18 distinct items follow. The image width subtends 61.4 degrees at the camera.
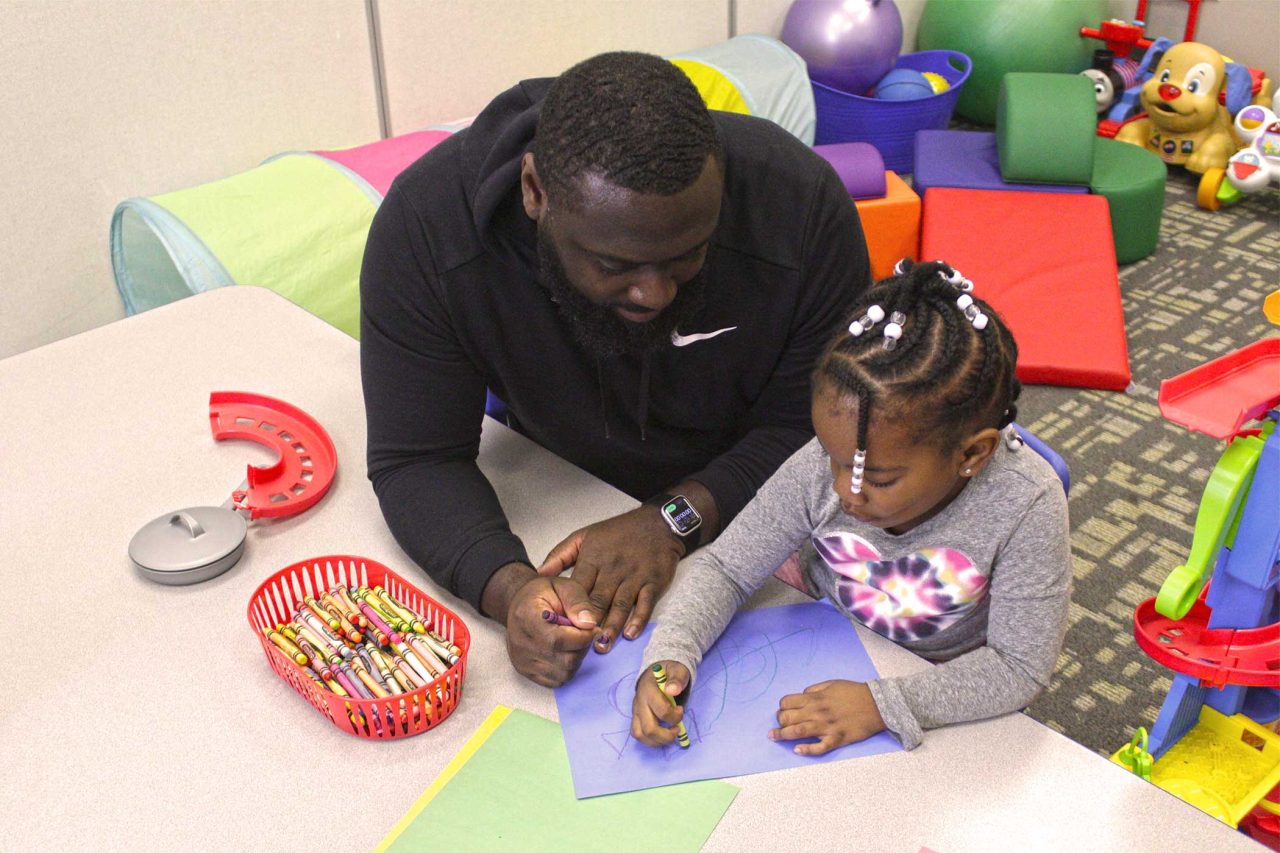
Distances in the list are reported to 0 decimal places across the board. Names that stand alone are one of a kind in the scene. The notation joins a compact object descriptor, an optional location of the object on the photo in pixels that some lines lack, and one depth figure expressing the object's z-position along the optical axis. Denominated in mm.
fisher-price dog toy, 3402
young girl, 903
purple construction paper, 901
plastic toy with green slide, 995
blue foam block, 3047
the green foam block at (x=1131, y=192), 3018
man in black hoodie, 970
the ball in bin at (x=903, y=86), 3332
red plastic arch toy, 1184
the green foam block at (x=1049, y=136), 2971
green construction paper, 843
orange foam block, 2820
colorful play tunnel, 1809
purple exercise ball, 3260
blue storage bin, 3246
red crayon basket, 919
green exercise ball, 3688
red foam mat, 2551
